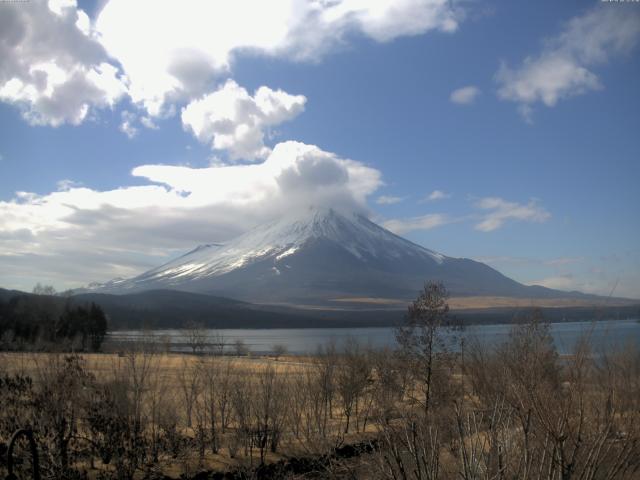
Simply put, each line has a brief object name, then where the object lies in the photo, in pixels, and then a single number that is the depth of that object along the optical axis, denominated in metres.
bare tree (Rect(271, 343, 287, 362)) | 78.57
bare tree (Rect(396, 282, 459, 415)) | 27.05
